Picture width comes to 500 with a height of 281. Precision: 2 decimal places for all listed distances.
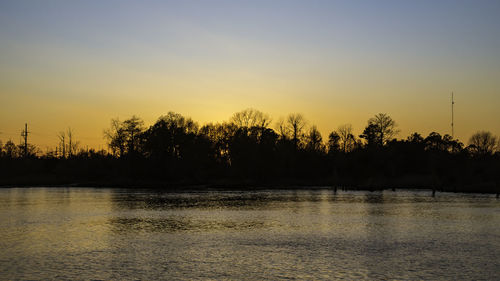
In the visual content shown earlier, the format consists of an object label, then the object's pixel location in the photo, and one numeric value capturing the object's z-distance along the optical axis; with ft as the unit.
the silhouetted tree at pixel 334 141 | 479.82
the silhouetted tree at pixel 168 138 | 387.34
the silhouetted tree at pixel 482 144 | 469.98
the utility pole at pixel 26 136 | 440.86
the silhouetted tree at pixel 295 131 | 449.76
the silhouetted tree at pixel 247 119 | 436.35
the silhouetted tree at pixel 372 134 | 439.22
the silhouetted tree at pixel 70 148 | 518.29
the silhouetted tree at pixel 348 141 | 479.00
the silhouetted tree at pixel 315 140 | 449.35
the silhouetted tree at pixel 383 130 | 438.40
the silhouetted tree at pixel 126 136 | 406.00
